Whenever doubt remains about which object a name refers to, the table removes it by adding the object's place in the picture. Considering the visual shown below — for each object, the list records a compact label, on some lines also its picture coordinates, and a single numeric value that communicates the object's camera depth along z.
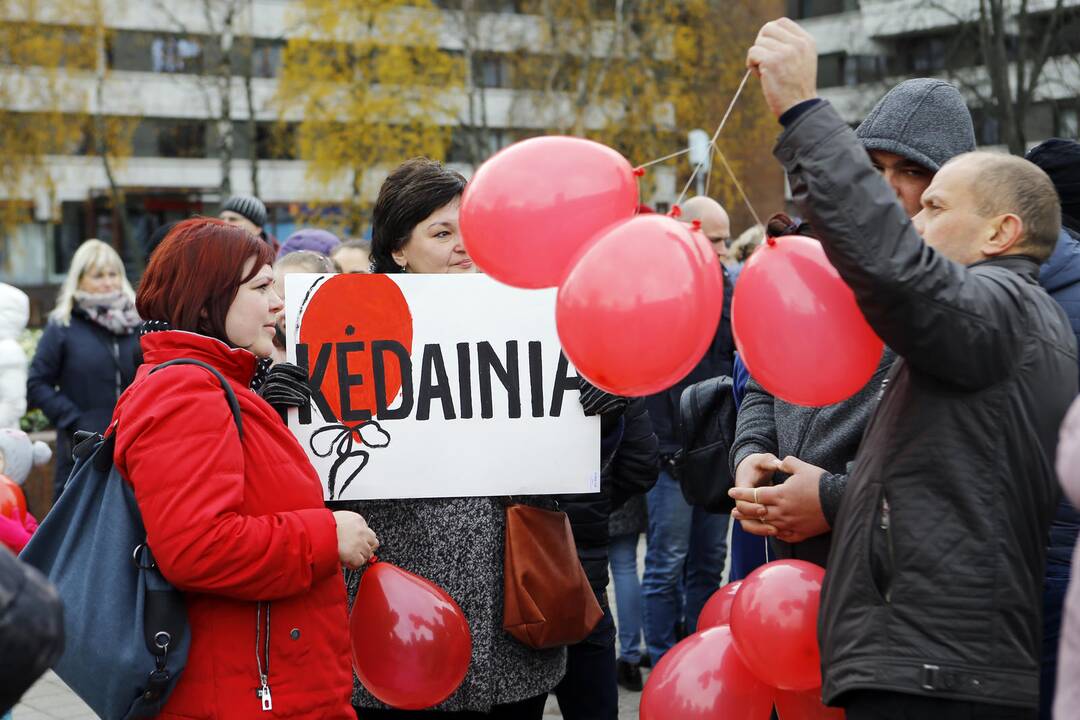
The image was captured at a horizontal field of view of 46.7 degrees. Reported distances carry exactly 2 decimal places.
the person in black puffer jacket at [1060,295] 2.84
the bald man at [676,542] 6.48
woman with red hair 2.69
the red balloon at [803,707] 2.87
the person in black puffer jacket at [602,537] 4.07
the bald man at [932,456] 2.24
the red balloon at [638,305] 2.36
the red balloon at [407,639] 3.12
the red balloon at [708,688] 2.94
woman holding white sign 3.39
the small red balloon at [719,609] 3.29
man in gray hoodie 2.93
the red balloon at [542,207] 2.62
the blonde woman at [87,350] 7.28
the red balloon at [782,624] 2.69
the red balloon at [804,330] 2.47
